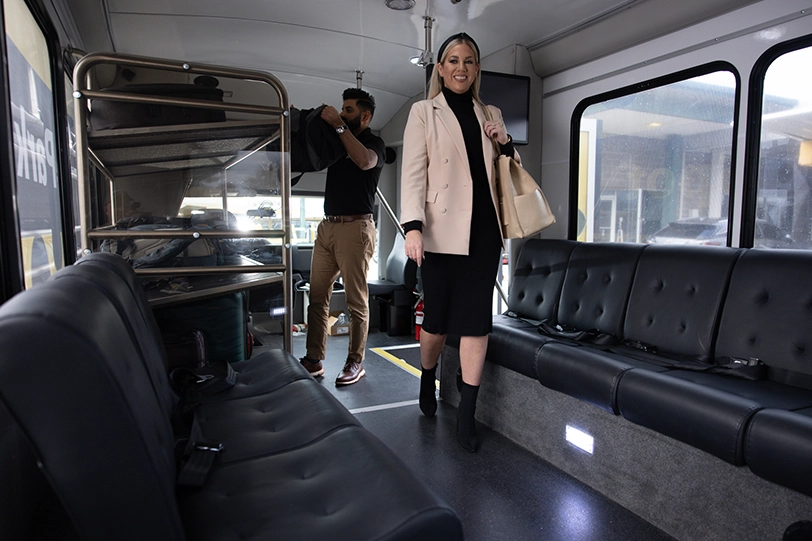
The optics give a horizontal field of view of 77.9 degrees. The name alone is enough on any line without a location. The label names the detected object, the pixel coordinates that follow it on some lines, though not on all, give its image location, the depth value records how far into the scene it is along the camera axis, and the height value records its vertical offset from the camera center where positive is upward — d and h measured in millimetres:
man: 3268 -75
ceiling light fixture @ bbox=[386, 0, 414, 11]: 3125 +1375
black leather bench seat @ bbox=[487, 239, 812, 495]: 1496 -546
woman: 2284 +105
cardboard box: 4980 -1019
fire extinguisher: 4289 -767
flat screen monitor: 3617 +922
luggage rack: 2068 +300
